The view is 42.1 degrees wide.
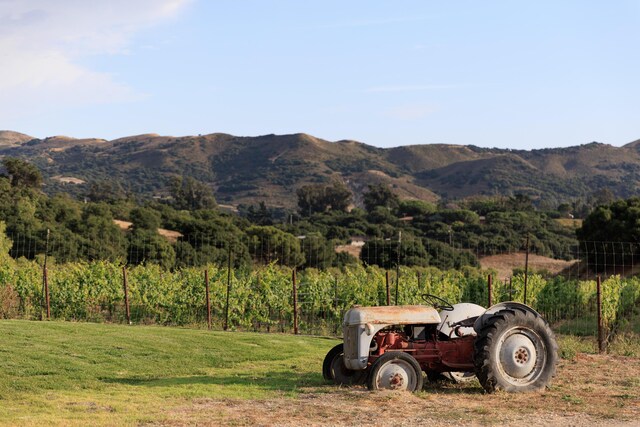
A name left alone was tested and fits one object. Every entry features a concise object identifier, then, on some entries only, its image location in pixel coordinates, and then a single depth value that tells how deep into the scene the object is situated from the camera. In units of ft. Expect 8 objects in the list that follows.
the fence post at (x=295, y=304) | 71.10
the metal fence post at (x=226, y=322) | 74.45
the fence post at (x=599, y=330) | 56.46
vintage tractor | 38.75
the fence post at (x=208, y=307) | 74.68
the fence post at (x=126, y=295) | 78.95
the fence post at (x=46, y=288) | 79.36
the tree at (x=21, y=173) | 234.17
